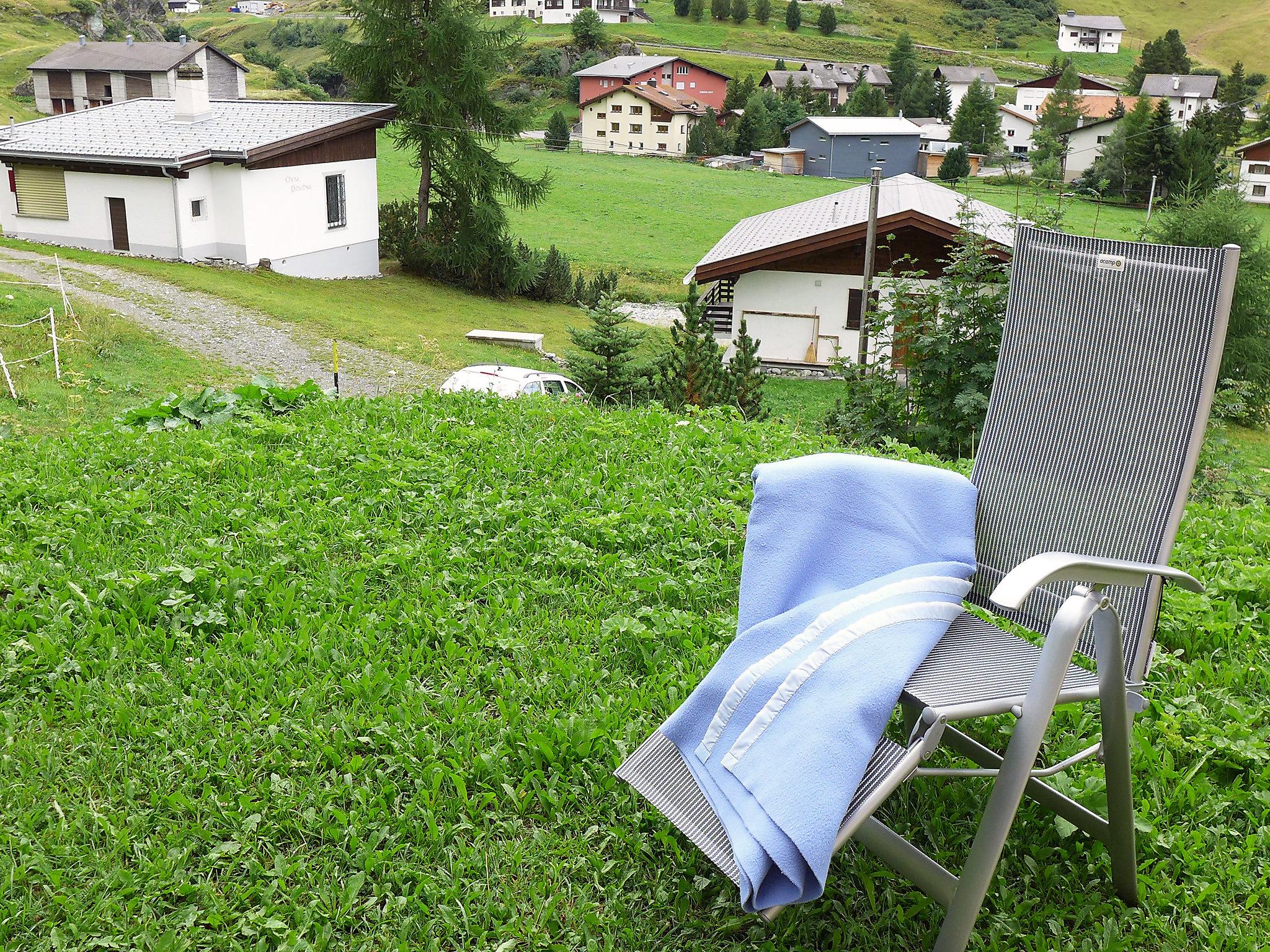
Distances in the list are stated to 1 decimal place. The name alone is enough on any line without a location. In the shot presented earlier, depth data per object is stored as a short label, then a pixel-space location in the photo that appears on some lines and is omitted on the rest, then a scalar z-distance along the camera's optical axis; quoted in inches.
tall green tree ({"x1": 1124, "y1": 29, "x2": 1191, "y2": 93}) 4293.8
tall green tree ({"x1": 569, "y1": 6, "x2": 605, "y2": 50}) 4185.5
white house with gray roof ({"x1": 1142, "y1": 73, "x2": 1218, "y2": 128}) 3978.8
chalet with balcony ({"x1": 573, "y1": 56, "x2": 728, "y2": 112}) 3403.1
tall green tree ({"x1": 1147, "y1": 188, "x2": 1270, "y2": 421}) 890.1
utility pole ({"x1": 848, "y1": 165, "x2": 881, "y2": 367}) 655.1
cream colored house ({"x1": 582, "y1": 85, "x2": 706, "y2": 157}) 3053.6
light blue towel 70.4
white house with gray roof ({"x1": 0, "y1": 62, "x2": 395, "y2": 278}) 969.5
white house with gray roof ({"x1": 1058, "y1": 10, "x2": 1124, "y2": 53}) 5359.3
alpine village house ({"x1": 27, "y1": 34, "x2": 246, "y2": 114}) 2415.1
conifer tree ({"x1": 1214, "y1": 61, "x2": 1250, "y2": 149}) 2418.7
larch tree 1164.5
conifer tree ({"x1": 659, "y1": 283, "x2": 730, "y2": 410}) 368.5
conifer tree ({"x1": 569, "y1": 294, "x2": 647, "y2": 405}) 427.2
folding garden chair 70.6
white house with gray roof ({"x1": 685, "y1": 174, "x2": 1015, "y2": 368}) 856.9
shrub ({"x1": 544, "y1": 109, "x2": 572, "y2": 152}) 2755.9
